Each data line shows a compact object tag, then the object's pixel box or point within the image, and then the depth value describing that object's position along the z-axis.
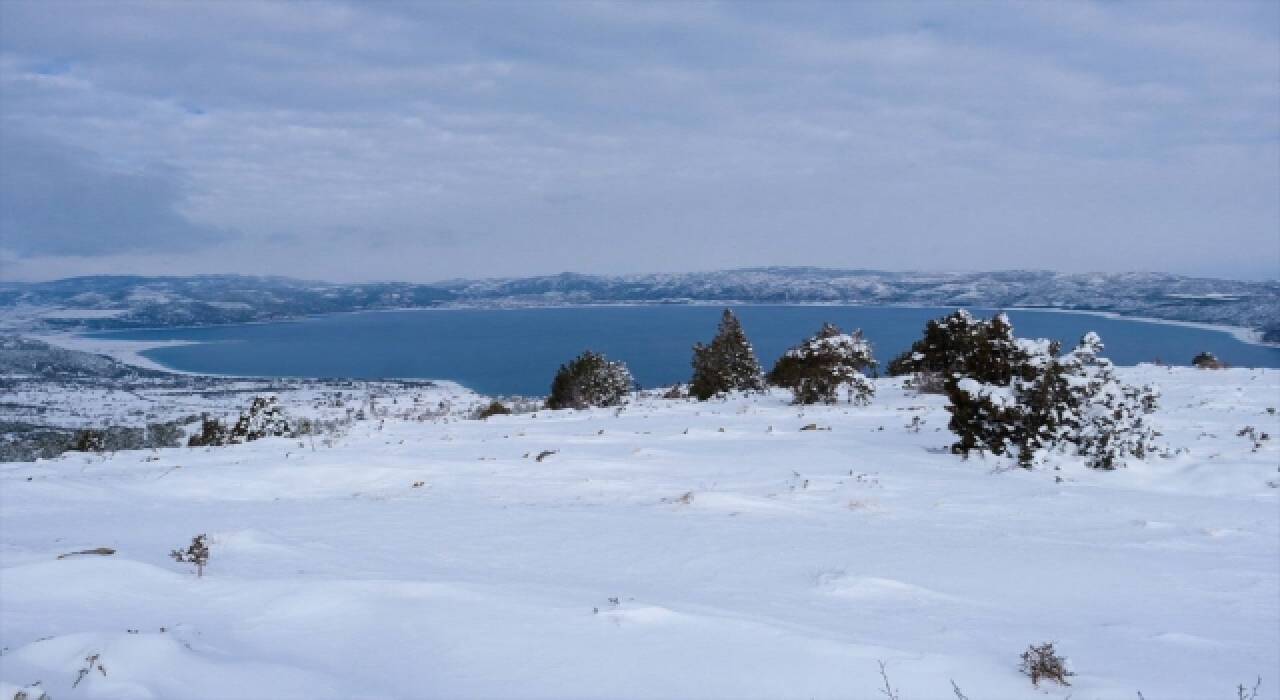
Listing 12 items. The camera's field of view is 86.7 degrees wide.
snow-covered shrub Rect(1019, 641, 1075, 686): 3.20
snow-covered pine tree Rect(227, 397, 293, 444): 23.33
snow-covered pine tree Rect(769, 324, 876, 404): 18.53
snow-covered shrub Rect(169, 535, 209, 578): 5.02
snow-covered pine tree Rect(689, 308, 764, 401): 29.91
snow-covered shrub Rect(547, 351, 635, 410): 36.69
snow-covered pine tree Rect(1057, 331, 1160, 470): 9.61
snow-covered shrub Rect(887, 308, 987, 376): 19.48
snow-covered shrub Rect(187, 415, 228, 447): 21.78
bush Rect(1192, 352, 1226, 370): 24.81
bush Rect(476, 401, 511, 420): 23.26
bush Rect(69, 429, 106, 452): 17.31
